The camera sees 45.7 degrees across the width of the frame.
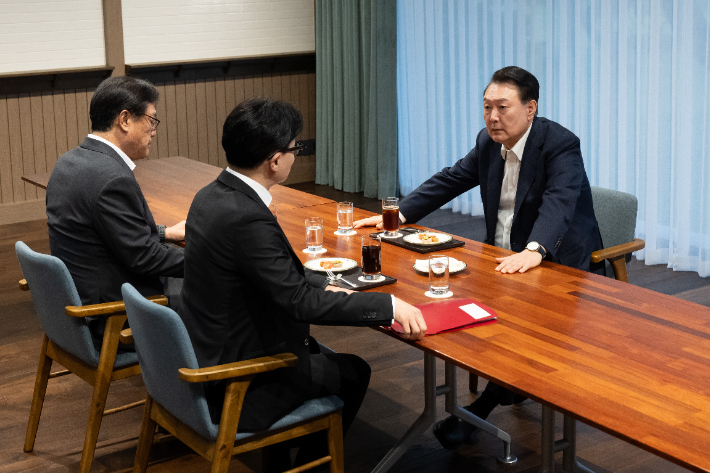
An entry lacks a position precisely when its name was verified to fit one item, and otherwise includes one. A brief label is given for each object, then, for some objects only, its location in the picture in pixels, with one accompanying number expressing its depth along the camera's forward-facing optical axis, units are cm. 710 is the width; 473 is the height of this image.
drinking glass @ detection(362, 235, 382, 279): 276
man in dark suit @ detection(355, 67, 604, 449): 324
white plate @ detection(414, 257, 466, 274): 288
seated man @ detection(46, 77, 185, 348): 294
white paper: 242
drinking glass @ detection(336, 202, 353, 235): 341
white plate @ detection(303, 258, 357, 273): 285
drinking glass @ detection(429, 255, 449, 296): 264
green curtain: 739
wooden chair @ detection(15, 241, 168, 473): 278
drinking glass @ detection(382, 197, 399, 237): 331
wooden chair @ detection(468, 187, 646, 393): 351
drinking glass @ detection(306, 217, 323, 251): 318
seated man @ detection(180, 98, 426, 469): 230
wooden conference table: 182
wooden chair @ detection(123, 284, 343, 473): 225
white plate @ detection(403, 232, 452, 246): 320
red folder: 237
